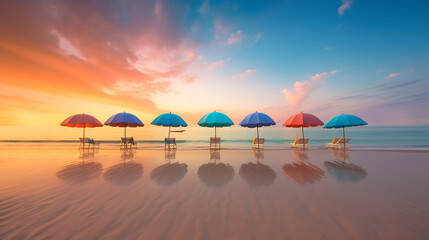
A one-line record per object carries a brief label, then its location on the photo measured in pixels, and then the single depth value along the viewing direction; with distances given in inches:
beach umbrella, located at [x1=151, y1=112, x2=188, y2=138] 493.4
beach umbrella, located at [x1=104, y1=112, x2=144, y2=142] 505.0
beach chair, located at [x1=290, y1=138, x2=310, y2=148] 534.0
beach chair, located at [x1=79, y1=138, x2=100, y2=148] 518.9
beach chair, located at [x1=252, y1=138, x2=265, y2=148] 534.6
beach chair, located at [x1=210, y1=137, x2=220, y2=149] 514.7
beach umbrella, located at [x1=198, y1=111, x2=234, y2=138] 478.1
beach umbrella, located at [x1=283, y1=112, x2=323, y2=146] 486.6
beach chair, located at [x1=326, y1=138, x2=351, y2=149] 524.1
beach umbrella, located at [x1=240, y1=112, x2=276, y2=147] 486.9
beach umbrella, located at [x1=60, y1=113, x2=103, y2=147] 518.0
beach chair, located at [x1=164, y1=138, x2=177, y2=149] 509.7
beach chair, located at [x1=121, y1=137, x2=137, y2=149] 519.2
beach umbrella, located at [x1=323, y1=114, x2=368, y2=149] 470.9
